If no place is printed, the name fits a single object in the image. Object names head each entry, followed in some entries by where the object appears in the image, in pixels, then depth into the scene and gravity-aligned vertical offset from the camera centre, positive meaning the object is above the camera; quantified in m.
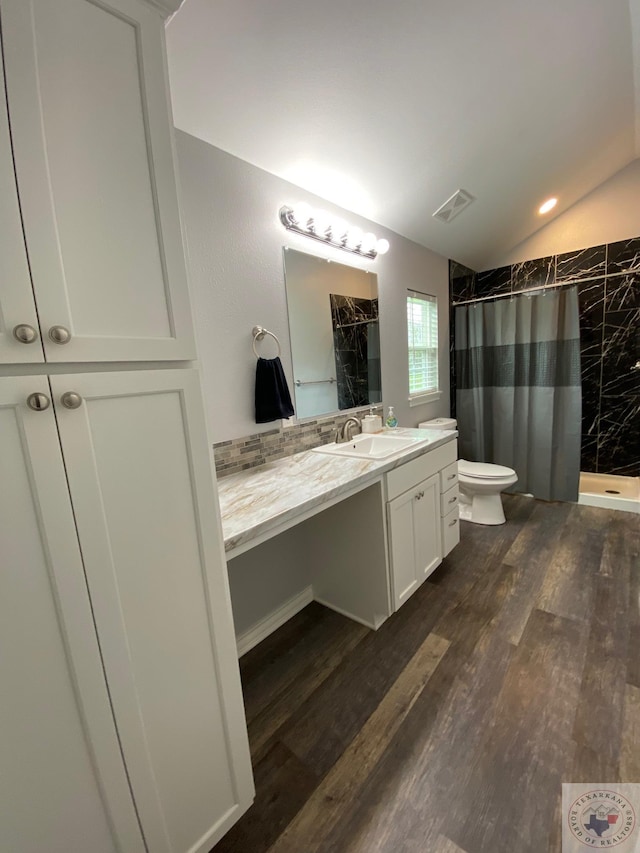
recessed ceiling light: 2.82 +1.22
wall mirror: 1.87 +0.22
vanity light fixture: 1.75 +0.77
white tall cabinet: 0.59 -0.13
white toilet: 2.57 -0.94
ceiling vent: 2.31 +1.05
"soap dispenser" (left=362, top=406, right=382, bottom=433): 2.26 -0.35
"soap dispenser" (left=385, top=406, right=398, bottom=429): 2.40 -0.37
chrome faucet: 2.12 -0.36
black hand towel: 1.65 -0.07
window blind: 2.79 +0.17
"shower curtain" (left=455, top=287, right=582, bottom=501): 2.85 -0.25
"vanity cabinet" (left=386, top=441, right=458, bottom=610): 1.68 -0.80
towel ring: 1.65 +0.21
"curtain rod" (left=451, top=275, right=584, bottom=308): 2.90 +0.56
